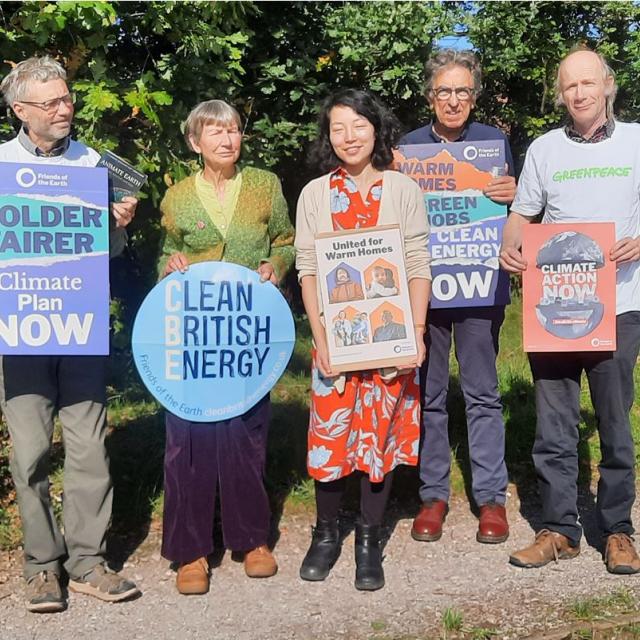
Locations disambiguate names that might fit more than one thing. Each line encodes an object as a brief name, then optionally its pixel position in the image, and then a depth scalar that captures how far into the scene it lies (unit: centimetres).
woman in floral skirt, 431
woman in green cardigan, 436
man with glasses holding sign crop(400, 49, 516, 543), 477
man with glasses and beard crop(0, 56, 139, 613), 412
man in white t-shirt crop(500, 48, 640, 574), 430
